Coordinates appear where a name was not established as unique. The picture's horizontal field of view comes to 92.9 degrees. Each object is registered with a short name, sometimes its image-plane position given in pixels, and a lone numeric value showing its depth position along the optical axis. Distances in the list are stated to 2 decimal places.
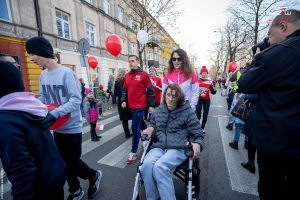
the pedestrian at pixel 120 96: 4.31
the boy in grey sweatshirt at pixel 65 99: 1.81
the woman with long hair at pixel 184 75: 2.70
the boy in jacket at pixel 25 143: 0.96
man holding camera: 1.19
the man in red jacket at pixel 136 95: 3.15
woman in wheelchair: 1.70
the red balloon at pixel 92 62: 9.56
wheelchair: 1.67
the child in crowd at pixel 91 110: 4.28
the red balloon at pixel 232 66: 10.25
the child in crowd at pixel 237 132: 3.40
